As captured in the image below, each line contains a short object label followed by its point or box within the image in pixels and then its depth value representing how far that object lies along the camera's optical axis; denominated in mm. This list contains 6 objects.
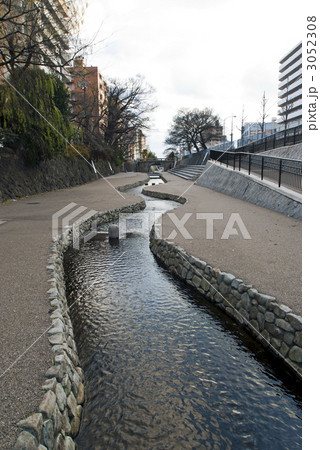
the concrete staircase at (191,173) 29627
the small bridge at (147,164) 71812
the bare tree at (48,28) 10648
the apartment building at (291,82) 63047
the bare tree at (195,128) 52688
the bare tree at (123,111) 35750
